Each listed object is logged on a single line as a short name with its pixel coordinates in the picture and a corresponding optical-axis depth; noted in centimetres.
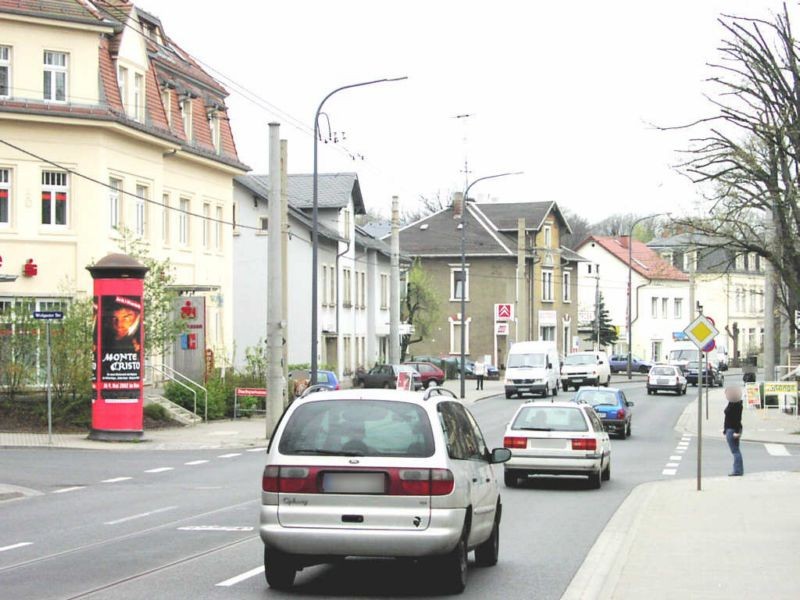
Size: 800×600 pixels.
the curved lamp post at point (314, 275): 3484
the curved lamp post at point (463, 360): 5301
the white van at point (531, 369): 5656
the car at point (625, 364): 9438
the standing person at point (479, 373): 6323
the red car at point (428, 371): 6284
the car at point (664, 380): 6256
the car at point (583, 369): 6366
